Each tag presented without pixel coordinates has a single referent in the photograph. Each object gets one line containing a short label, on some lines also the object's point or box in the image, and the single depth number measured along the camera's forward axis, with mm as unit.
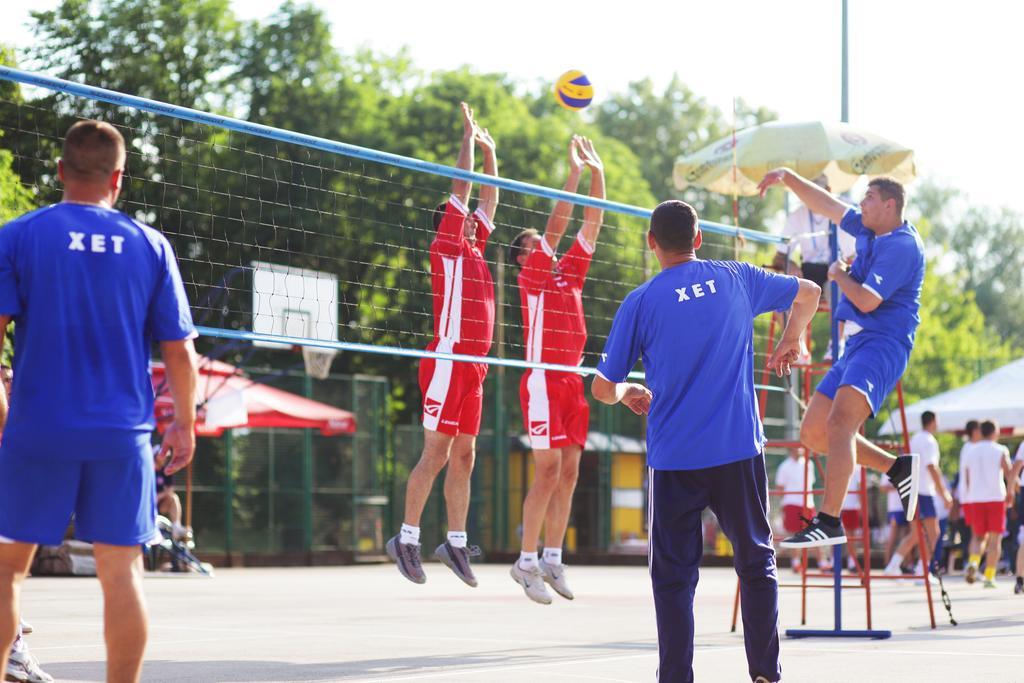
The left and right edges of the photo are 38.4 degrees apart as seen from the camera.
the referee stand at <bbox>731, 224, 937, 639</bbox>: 9688
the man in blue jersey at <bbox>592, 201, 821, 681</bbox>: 6152
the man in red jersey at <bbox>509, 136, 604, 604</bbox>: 9977
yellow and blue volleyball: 10281
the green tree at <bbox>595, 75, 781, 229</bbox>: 58500
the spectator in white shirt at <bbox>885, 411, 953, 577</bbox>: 18016
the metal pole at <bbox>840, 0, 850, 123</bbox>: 11094
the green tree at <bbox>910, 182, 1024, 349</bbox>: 76250
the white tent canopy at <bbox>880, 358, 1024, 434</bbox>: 22078
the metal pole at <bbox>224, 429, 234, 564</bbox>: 24750
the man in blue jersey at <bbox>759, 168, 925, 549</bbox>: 8156
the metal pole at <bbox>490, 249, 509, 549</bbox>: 29000
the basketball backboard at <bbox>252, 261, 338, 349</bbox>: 20641
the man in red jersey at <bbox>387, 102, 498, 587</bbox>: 9320
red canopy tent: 19766
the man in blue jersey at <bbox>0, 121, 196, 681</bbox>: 4723
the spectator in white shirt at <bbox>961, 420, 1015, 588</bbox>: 18609
